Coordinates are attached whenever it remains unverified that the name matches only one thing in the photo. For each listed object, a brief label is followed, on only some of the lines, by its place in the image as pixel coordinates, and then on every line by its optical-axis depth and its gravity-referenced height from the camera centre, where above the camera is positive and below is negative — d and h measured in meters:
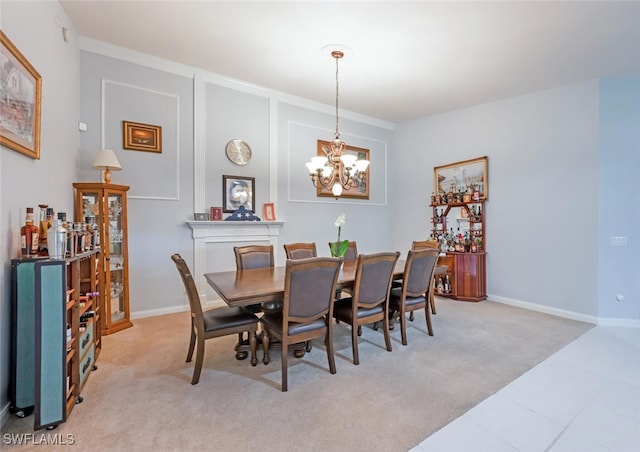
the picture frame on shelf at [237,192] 4.36 +0.50
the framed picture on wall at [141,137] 3.67 +1.10
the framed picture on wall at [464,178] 4.94 +0.85
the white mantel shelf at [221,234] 4.11 -0.11
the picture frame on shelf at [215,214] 4.20 +0.17
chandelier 3.22 +0.66
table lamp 3.19 +0.67
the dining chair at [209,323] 2.30 -0.77
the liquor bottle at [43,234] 2.08 -0.06
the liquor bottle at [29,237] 1.96 -0.08
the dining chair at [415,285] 3.03 -0.60
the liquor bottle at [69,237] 2.07 -0.08
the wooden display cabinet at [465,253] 4.76 -0.41
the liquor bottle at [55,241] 1.91 -0.10
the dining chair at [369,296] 2.67 -0.63
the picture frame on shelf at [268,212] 4.68 +0.22
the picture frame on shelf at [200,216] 4.07 +0.14
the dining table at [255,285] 2.21 -0.49
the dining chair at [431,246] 4.06 -0.28
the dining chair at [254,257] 3.44 -0.36
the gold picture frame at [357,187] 5.36 +0.76
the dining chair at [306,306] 2.22 -0.61
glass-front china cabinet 3.20 -0.16
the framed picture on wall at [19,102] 1.88 +0.84
